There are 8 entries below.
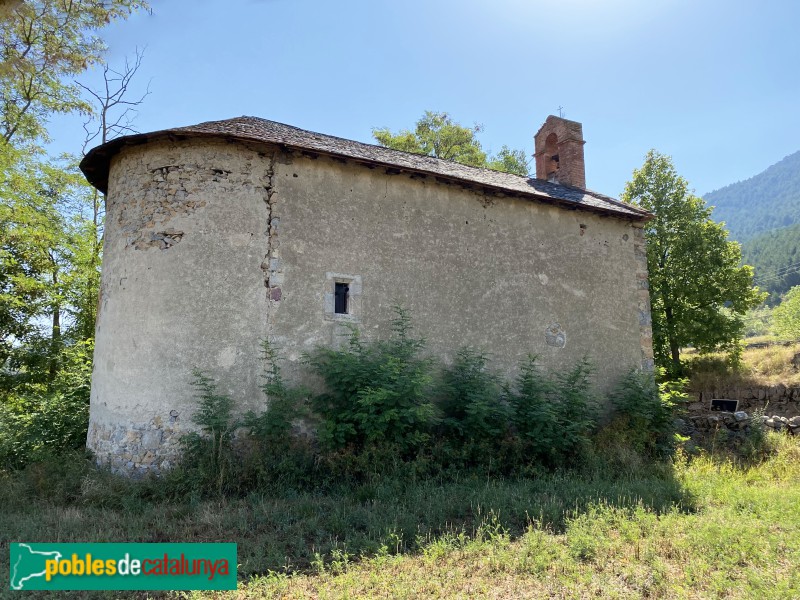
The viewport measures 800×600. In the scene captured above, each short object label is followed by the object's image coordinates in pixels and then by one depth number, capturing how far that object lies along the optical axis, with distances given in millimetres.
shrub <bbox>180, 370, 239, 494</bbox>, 6984
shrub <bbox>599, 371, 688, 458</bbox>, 9445
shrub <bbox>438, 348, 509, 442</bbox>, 8289
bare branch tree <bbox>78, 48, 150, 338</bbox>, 14766
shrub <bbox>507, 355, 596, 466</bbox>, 8383
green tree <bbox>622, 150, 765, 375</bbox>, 19094
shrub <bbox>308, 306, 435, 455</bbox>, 7379
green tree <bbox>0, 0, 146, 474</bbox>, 13062
